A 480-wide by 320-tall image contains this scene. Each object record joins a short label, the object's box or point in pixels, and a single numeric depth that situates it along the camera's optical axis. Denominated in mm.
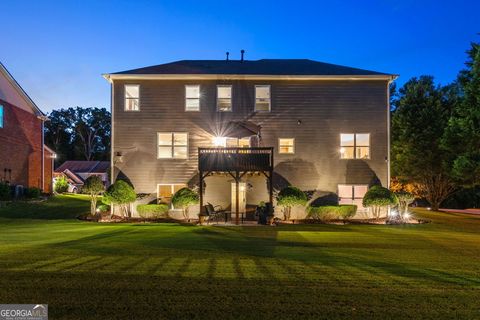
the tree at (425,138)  26875
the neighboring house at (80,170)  50031
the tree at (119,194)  17281
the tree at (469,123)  18875
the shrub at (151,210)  17969
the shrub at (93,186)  17938
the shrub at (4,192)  21594
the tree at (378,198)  17219
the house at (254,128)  19062
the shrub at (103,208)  19581
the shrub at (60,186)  37809
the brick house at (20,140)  24516
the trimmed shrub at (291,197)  16906
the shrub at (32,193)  24531
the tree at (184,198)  16875
